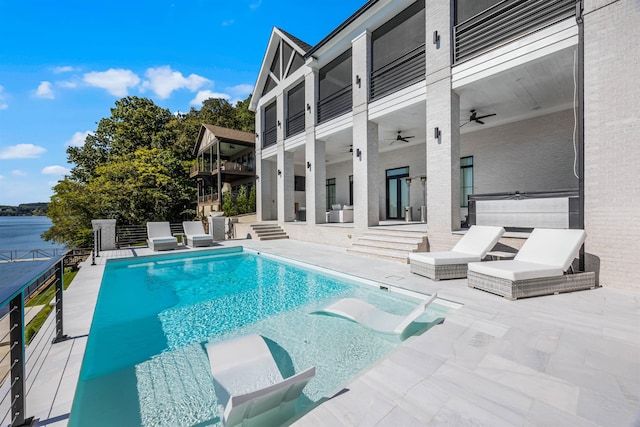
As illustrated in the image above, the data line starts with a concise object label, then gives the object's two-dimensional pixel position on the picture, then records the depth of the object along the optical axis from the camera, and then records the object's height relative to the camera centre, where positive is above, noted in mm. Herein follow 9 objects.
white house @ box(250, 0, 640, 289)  4969 +3010
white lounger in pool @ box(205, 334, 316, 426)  1850 -1438
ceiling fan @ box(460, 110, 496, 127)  9294 +3053
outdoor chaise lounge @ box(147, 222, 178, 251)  10578 -947
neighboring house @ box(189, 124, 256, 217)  20344 +3604
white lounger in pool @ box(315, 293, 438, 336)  3547 -1491
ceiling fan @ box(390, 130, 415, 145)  11955 +3083
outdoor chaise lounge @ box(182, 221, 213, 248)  11750 -969
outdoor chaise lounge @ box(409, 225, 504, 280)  5715 -999
